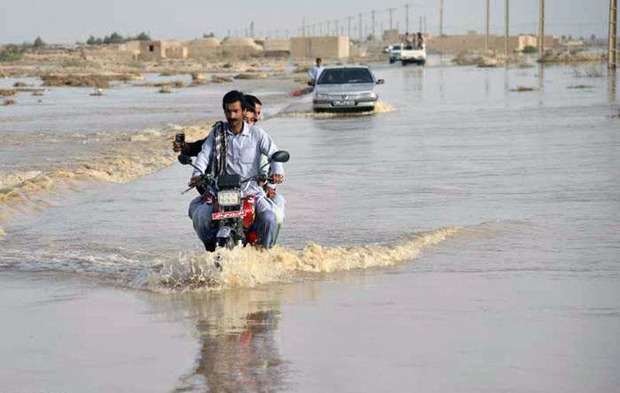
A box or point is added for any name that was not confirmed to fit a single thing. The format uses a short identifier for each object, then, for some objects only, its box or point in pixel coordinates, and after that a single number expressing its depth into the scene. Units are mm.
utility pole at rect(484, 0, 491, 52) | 151250
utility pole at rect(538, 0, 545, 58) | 107562
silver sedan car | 38750
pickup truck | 117812
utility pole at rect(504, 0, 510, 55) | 134000
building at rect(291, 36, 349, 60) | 189750
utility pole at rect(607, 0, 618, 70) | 78188
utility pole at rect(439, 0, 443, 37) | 170875
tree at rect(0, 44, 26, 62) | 162125
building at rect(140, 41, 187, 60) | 191625
